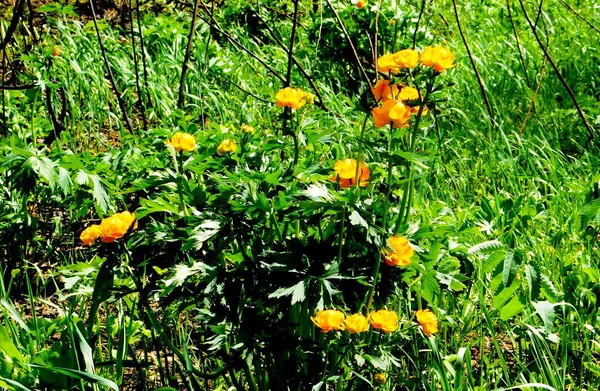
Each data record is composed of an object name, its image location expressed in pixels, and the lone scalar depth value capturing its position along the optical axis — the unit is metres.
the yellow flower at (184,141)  2.47
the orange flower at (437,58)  2.35
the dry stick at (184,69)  2.96
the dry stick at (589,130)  3.01
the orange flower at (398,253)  2.41
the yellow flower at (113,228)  2.40
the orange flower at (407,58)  2.36
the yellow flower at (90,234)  2.44
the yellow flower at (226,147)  2.61
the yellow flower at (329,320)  2.33
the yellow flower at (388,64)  2.39
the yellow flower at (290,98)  2.53
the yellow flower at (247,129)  2.70
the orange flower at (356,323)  2.35
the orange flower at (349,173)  2.45
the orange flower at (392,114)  2.35
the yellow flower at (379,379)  2.48
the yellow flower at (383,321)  2.38
